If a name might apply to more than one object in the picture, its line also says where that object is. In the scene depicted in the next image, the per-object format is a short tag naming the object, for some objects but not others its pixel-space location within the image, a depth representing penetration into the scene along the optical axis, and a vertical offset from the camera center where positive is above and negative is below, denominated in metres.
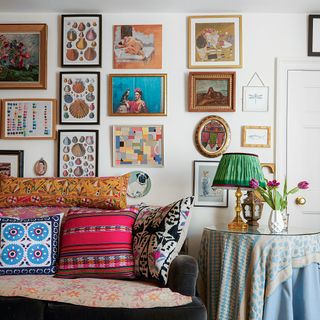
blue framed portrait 3.49 +0.34
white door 3.47 +0.04
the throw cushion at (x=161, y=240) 2.55 -0.57
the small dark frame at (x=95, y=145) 3.50 -0.04
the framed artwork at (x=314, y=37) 3.48 +0.77
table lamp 2.98 -0.21
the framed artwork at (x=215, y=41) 3.50 +0.74
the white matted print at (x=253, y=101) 3.49 +0.29
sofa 2.24 -0.66
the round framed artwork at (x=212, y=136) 3.47 +0.03
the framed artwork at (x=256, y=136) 3.48 +0.03
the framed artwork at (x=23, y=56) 3.54 +0.63
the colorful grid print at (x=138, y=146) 3.50 -0.05
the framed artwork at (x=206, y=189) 3.47 -0.37
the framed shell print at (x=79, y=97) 3.52 +0.31
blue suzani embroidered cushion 2.68 -0.63
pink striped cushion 2.65 -0.62
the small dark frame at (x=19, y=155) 3.51 -0.12
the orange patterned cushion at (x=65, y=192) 3.12 -0.36
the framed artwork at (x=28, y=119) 3.52 +0.15
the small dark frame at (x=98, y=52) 3.53 +0.68
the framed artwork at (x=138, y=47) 3.52 +0.70
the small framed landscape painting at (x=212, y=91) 3.48 +0.36
